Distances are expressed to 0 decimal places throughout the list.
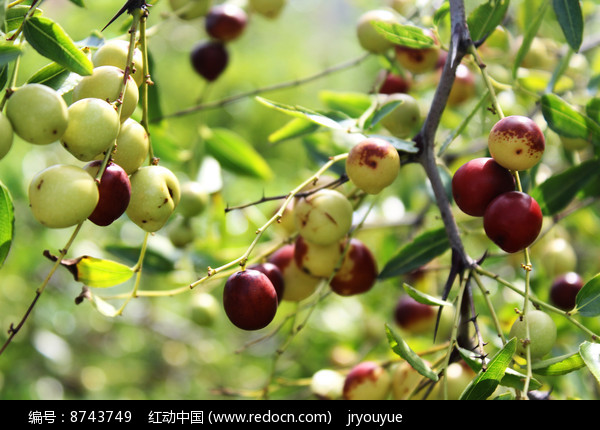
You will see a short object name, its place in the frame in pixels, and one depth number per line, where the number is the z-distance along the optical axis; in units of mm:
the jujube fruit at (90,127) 820
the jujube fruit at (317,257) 905
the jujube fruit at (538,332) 860
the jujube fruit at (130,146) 840
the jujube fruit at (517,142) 843
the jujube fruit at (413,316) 1000
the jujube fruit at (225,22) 993
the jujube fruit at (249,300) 846
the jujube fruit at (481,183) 851
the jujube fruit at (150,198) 843
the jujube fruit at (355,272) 915
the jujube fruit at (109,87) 835
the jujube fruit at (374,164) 865
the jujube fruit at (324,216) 887
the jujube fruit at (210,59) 1001
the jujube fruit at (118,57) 852
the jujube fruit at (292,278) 919
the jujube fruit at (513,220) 841
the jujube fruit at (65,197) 819
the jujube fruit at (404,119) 929
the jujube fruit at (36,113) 813
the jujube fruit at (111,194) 827
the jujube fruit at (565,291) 932
